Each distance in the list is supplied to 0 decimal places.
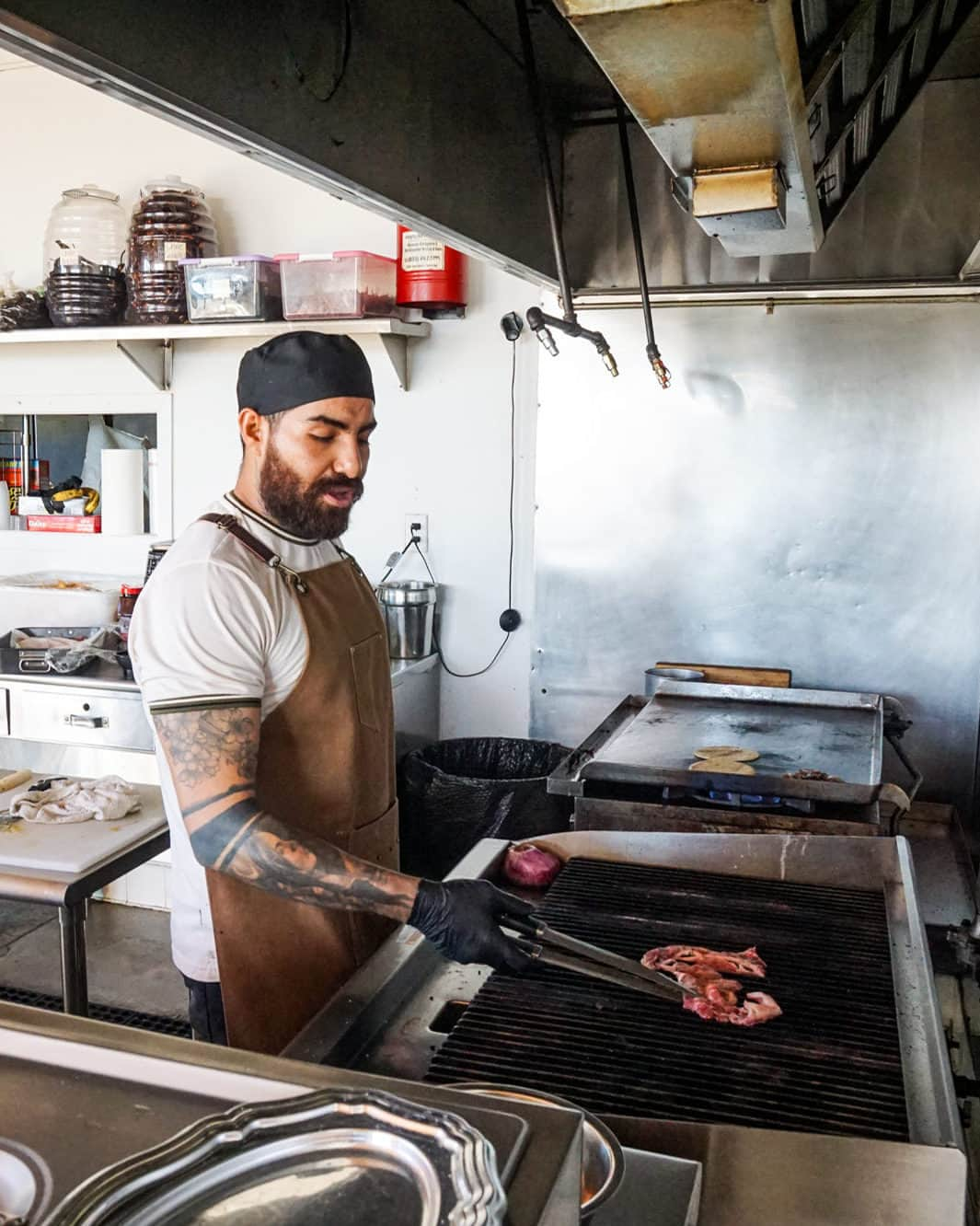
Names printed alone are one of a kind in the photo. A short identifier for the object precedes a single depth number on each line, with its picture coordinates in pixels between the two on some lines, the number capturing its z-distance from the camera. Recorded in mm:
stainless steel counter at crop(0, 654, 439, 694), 3877
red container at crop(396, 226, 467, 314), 3918
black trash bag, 3502
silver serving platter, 554
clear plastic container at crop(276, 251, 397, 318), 3867
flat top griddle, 2507
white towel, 2734
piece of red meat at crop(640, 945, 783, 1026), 1610
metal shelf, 3934
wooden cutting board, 3625
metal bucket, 4059
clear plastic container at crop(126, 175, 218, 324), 4156
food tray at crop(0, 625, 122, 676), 3980
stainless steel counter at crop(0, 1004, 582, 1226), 608
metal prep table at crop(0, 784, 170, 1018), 2369
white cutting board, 2453
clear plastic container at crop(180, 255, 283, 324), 3984
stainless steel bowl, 1010
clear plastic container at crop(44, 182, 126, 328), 4266
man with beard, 1705
